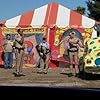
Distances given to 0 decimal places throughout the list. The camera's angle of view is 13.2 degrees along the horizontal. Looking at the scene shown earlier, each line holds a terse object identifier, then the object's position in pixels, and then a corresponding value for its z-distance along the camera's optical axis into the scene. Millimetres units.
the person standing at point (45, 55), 17334
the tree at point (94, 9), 68875
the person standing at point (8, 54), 19953
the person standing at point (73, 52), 15555
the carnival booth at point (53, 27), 20188
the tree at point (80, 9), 75888
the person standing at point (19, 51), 15531
